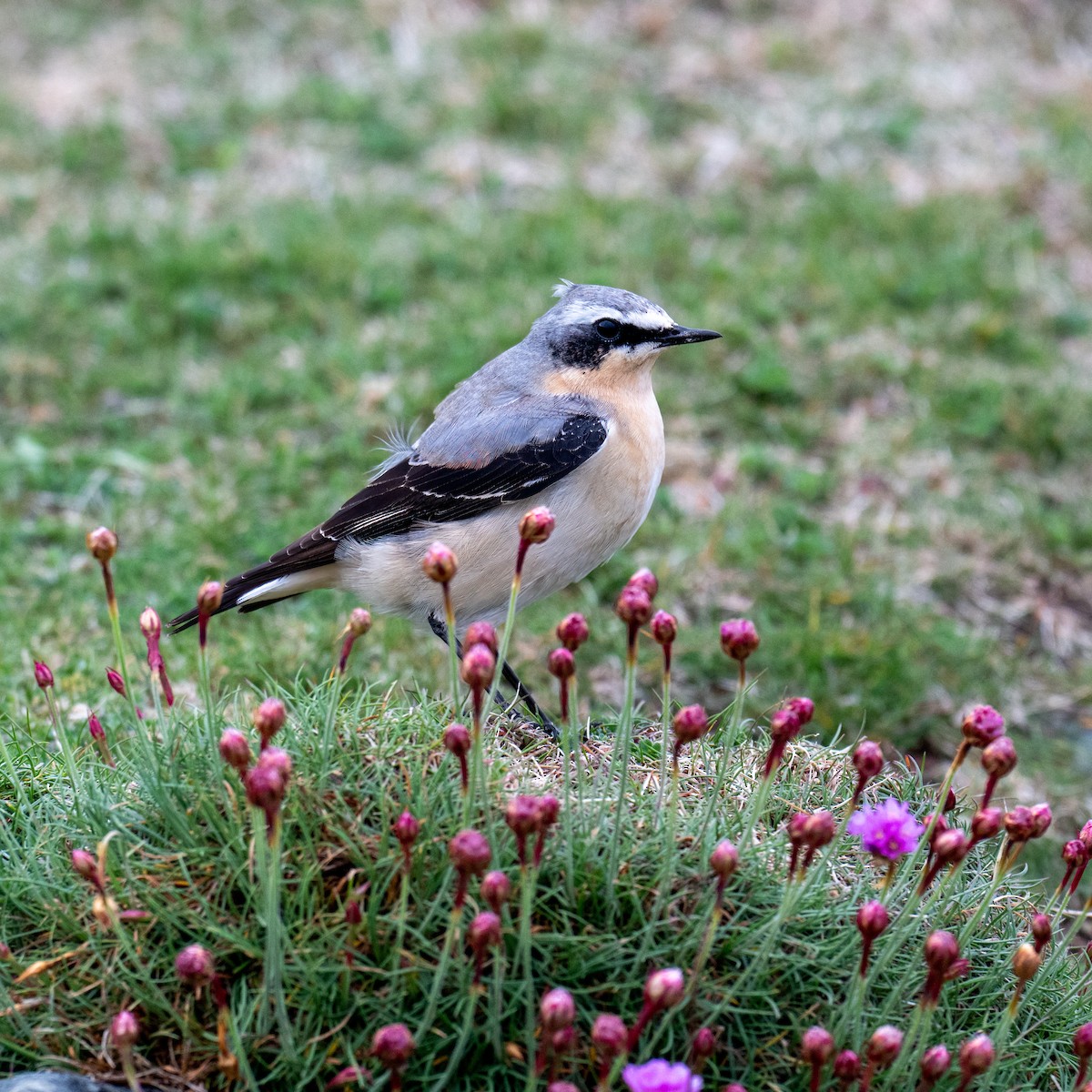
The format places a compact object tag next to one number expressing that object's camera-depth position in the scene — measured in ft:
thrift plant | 20.10
